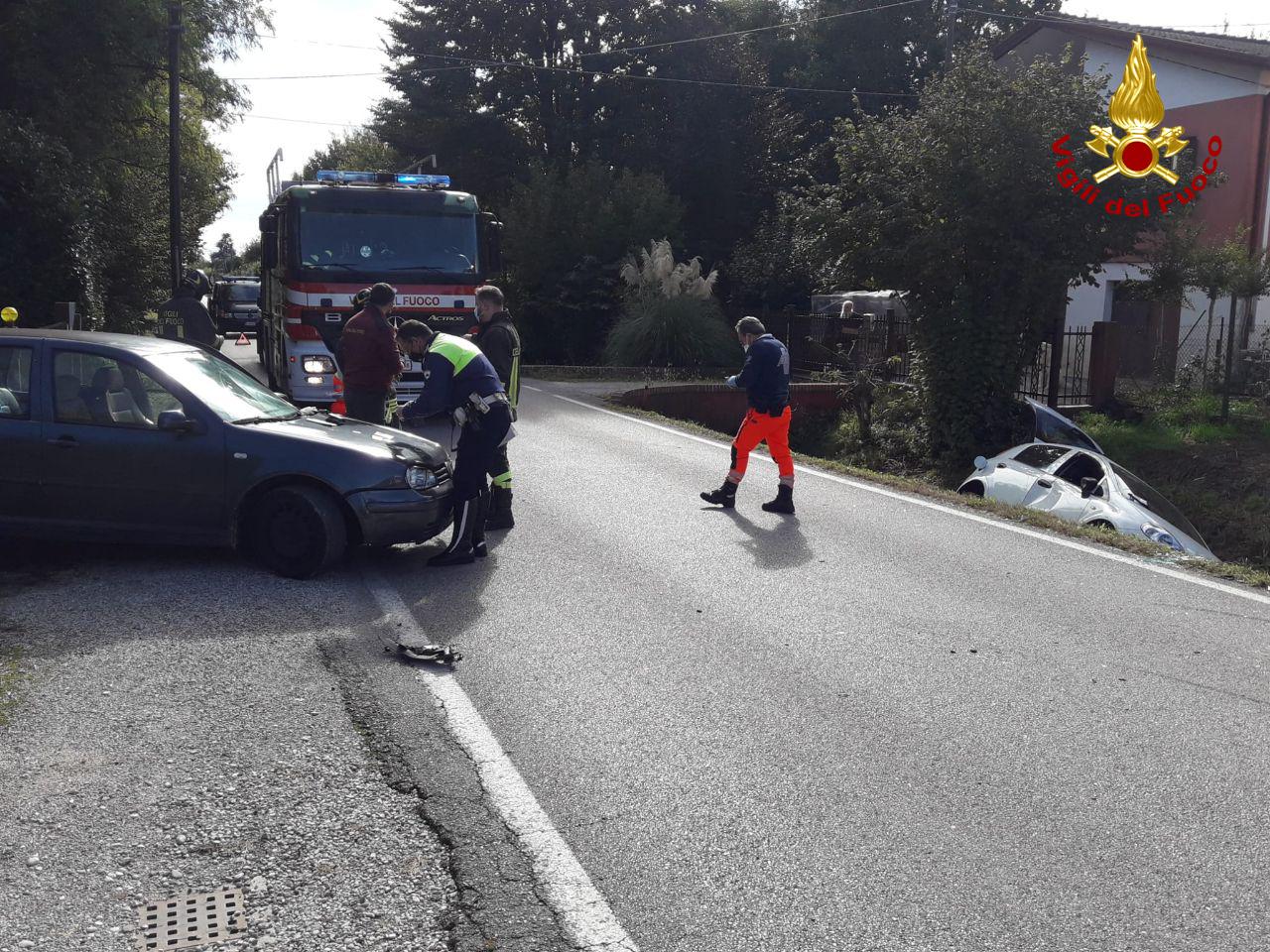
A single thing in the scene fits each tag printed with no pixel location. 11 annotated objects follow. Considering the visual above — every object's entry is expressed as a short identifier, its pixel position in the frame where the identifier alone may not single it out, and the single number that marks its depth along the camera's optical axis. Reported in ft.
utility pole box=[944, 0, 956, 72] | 99.01
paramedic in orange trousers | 34.83
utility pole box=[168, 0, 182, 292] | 86.99
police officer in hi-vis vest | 27.09
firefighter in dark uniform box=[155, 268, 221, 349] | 50.01
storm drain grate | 11.45
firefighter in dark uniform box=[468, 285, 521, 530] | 32.65
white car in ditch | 36.94
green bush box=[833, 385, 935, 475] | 60.75
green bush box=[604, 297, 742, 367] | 84.84
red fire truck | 47.16
